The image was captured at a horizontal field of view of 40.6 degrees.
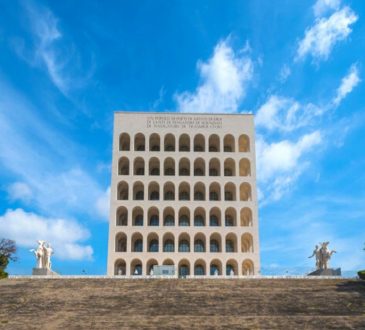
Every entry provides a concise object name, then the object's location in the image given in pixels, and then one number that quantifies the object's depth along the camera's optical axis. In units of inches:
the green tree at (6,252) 1738.4
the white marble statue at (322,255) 1752.0
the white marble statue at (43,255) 1738.4
